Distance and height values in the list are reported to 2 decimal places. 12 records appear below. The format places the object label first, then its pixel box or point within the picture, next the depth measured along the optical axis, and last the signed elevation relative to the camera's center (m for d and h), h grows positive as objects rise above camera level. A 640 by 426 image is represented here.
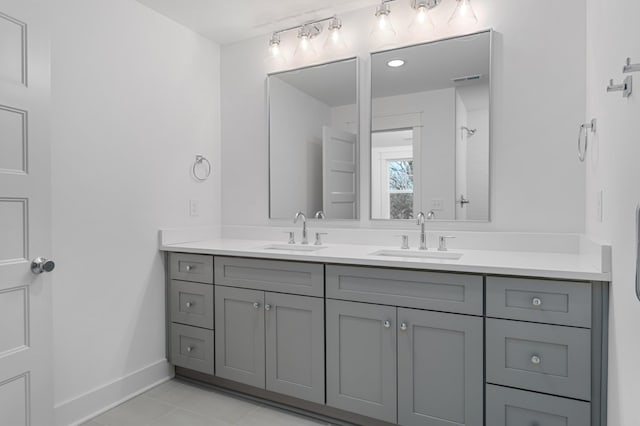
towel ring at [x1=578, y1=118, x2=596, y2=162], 1.70 +0.34
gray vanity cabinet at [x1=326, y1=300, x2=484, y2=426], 1.66 -0.72
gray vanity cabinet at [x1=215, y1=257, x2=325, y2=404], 2.02 -0.66
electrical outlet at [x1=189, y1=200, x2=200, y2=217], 2.79 +0.00
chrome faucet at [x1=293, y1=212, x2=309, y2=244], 2.63 -0.14
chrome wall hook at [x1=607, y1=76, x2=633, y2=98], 1.06 +0.34
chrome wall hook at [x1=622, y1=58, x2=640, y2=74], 0.89 +0.33
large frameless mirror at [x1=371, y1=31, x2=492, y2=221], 2.20 +0.47
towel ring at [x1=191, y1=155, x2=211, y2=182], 2.82 +0.31
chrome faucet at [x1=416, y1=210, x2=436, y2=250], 2.22 -0.15
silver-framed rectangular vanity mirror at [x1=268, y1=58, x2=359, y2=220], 2.58 +0.47
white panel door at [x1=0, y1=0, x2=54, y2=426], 1.60 -0.02
